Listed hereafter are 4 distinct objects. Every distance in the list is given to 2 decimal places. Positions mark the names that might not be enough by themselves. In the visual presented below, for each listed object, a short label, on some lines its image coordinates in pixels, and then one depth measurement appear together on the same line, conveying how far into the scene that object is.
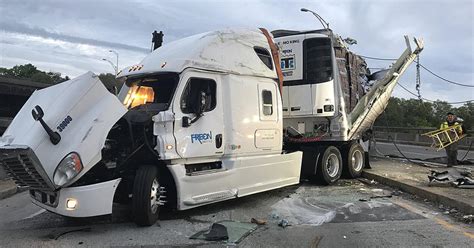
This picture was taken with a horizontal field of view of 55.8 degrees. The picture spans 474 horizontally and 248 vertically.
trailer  10.75
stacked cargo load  11.33
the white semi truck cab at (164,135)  5.83
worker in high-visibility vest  13.59
